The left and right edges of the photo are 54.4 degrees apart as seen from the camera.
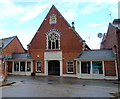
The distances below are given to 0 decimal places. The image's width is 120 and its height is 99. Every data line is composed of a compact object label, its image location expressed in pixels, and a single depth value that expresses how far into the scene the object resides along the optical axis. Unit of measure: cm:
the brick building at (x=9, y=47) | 2193
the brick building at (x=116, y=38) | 1561
